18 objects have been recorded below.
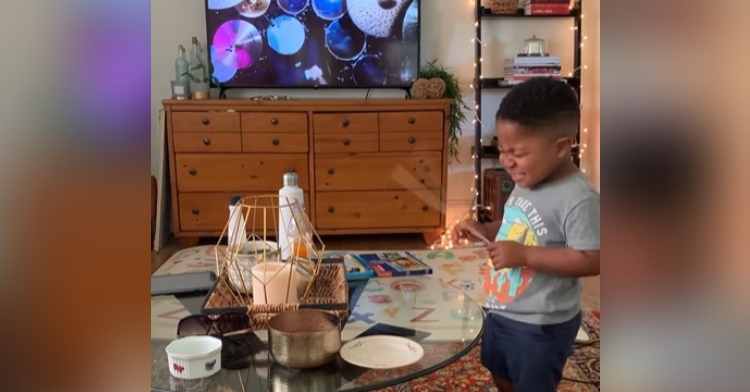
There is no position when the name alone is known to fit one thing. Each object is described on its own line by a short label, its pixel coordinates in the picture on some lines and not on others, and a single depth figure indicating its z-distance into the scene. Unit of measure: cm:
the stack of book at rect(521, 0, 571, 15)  353
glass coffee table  82
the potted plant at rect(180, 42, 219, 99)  339
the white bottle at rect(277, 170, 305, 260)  129
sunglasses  99
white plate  89
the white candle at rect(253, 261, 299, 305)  107
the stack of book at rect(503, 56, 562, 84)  351
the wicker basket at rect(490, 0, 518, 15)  354
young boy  120
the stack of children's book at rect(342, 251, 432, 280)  136
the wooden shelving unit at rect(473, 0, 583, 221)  360
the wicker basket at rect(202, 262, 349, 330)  101
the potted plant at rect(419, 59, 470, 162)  351
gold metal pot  84
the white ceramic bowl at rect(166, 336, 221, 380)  82
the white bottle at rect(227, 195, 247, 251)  124
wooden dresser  324
